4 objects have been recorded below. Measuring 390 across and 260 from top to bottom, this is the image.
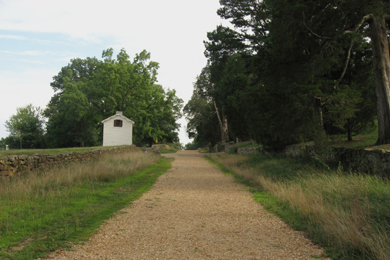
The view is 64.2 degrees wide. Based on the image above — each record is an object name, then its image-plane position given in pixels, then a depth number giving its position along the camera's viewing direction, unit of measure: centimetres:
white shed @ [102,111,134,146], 3538
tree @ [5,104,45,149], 5578
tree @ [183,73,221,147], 5040
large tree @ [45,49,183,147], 4462
